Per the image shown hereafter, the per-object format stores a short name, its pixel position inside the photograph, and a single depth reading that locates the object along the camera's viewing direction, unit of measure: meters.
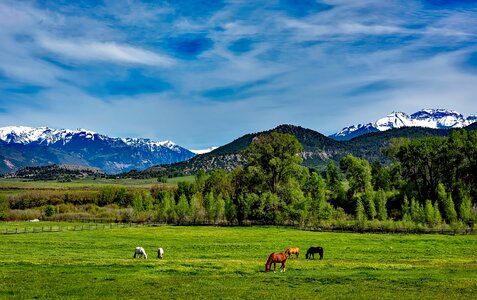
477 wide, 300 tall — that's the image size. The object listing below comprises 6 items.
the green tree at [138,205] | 132.12
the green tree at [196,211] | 111.60
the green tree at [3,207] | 138.98
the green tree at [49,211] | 147.12
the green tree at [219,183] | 124.30
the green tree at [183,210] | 112.75
